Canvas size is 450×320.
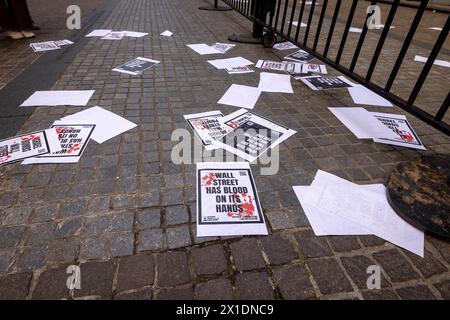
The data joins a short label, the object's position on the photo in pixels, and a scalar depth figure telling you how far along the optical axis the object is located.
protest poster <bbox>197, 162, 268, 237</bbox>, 1.36
